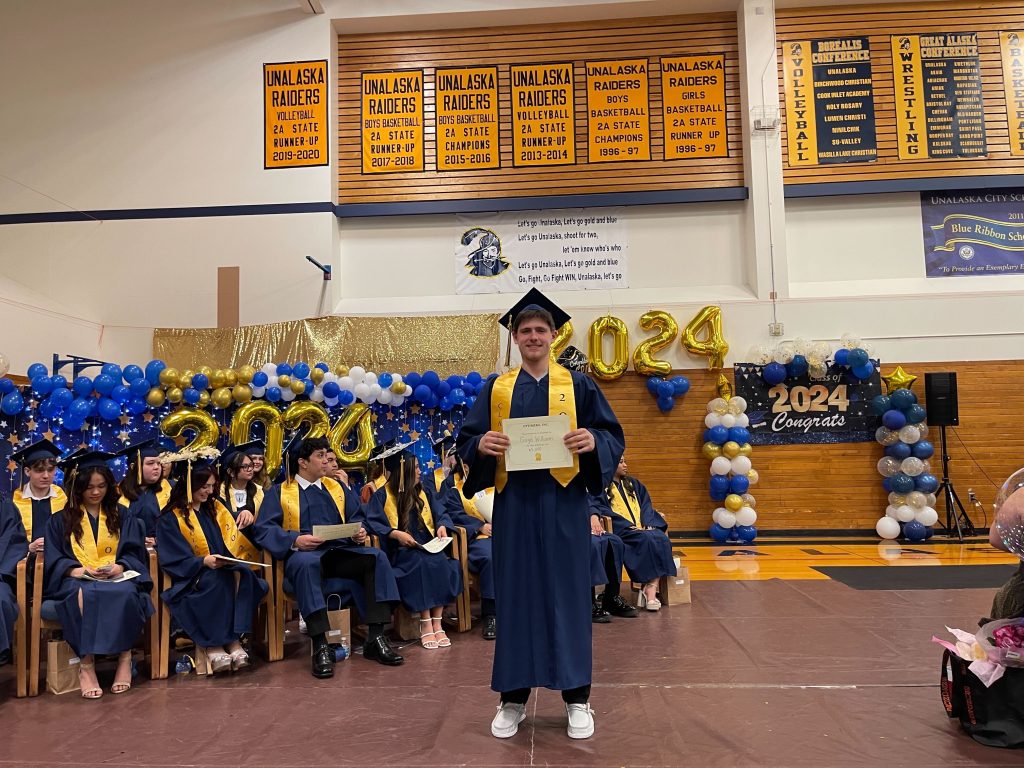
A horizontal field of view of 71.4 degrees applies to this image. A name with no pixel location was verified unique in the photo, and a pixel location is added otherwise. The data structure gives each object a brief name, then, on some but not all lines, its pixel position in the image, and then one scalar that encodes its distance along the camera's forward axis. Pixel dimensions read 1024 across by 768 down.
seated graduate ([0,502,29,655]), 3.81
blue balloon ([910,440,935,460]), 9.40
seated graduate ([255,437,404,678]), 4.36
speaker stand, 9.48
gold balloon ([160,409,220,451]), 8.27
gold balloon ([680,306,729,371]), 9.95
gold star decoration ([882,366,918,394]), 9.73
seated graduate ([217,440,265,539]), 5.30
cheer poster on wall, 10.77
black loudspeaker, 9.48
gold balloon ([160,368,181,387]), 8.44
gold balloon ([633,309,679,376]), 9.96
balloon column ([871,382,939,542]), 9.34
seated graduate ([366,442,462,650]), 4.81
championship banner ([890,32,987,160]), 10.62
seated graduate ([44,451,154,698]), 3.90
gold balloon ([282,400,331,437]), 8.35
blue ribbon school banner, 10.50
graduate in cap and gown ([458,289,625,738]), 3.06
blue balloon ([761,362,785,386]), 9.72
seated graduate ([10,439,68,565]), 4.45
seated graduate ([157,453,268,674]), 4.22
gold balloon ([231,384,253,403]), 8.36
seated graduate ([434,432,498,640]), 5.16
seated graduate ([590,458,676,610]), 5.65
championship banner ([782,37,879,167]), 10.68
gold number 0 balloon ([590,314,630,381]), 10.01
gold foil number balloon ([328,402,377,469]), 8.27
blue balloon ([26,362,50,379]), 8.26
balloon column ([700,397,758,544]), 9.52
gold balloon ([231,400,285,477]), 8.18
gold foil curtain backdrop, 9.52
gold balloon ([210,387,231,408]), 8.37
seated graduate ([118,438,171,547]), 4.84
